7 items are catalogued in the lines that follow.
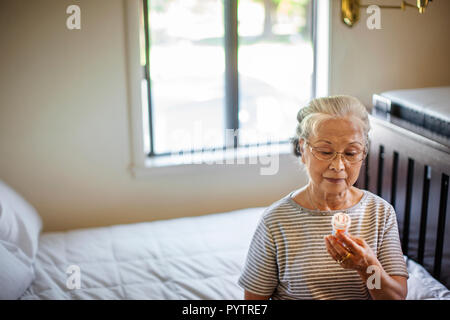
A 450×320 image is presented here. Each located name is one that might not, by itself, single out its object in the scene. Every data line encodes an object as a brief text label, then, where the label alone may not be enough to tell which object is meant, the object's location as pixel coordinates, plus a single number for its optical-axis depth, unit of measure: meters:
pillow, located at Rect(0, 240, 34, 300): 1.54
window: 2.36
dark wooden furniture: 1.65
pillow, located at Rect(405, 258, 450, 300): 1.59
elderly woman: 1.04
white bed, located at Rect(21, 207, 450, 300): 1.71
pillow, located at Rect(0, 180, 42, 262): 1.81
